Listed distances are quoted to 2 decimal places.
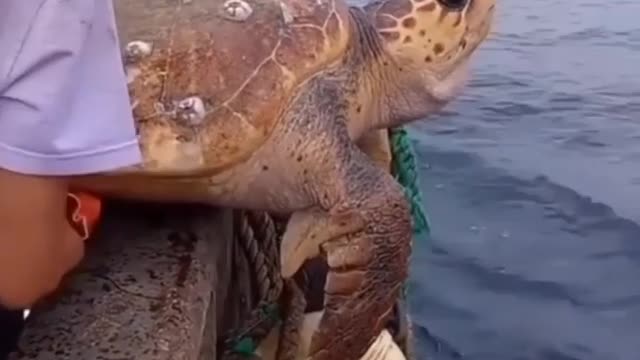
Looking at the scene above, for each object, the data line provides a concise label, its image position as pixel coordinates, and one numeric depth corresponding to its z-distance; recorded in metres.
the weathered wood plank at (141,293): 1.79
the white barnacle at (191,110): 2.20
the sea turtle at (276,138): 2.20
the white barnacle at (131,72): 2.20
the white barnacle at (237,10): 2.31
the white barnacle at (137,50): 2.23
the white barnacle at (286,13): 2.37
